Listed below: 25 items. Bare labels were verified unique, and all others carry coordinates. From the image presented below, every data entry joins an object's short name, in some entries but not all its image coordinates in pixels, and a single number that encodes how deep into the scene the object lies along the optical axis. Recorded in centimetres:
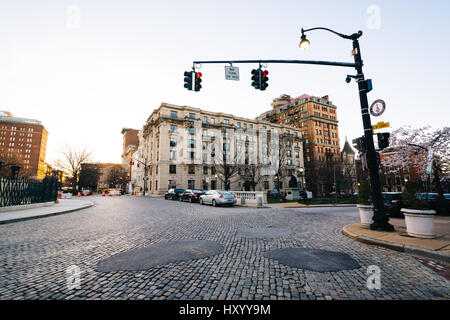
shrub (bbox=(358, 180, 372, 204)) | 816
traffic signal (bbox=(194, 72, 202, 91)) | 902
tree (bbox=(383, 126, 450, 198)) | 1945
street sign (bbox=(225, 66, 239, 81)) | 860
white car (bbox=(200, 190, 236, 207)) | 1822
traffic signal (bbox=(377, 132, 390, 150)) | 695
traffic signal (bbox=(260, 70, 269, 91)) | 909
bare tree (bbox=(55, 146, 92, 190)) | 4809
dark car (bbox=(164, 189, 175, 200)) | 2956
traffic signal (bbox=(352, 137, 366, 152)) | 745
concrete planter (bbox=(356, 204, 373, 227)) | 789
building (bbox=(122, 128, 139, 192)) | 9373
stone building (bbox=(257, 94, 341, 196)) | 6844
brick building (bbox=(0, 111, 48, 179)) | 11219
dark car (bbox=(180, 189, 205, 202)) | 2316
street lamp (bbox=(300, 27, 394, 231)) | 706
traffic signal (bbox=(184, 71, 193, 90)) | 892
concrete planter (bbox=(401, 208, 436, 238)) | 573
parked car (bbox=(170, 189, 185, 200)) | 2812
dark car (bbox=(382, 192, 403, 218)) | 1162
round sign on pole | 703
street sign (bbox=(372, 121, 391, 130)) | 678
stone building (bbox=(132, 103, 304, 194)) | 4591
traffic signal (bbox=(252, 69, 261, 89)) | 902
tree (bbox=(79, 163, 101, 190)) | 5286
